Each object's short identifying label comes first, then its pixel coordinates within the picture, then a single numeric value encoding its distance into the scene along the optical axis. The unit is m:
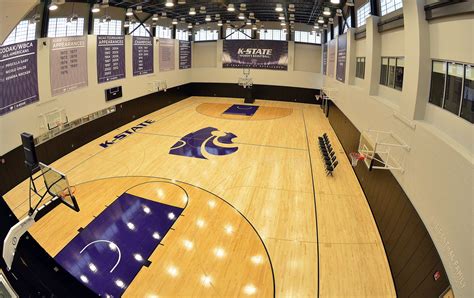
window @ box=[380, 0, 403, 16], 8.02
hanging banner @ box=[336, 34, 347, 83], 13.89
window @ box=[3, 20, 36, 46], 8.88
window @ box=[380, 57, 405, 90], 7.66
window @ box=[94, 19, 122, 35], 14.18
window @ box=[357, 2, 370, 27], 11.45
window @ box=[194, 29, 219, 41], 25.12
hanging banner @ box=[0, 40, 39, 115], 8.24
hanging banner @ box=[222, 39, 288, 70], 23.61
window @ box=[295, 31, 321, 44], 23.56
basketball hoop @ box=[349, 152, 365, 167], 7.01
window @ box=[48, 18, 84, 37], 11.17
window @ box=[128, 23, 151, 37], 17.17
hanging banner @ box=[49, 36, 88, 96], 10.70
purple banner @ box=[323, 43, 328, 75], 20.91
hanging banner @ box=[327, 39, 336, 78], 17.04
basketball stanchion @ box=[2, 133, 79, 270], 2.10
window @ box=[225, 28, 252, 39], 24.11
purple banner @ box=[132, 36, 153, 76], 16.78
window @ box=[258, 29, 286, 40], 23.77
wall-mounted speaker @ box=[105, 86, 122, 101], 14.34
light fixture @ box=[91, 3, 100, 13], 10.61
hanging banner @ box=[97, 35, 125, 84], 13.70
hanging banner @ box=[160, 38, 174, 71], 19.94
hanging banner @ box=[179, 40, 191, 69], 22.94
